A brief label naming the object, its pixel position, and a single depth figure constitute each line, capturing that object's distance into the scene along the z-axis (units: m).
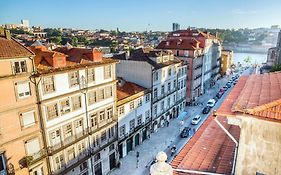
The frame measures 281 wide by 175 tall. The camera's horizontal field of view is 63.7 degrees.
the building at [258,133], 7.74
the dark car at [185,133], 38.25
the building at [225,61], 86.75
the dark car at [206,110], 48.97
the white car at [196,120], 43.16
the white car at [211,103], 52.08
